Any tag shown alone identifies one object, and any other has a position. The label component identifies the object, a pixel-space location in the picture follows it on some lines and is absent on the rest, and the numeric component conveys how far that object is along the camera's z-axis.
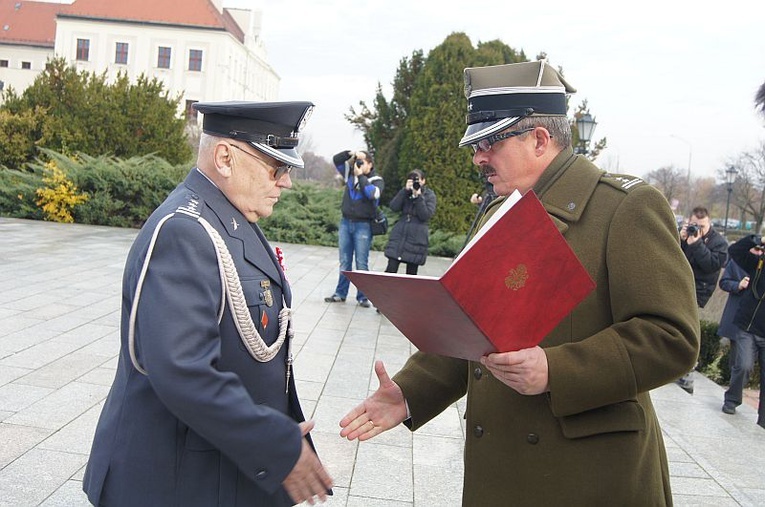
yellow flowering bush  17.81
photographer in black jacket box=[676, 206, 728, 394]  7.61
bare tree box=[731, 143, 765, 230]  43.69
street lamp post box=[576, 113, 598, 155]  13.84
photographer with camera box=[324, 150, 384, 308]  9.59
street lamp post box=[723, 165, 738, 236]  32.84
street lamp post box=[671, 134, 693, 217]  58.05
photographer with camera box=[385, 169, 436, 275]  9.70
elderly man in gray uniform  1.73
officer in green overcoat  1.87
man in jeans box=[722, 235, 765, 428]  6.85
